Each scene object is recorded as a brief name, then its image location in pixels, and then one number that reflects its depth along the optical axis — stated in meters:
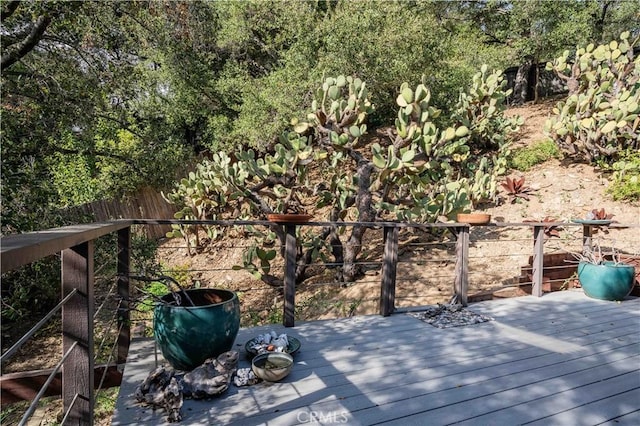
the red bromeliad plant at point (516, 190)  7.20
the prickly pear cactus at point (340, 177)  4.74
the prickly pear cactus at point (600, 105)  6.59
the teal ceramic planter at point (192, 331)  2.15
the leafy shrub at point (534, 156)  8.16
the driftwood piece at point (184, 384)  1.89
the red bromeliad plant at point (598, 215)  5.72
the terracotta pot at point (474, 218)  3.84
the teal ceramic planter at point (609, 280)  3.93
